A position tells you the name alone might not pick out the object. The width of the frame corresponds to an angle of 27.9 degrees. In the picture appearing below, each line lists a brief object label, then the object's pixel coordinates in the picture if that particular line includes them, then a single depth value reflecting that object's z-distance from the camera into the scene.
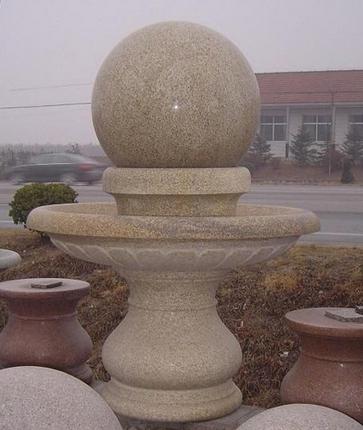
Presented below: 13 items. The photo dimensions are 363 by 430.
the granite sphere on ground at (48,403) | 3.16
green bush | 9.90
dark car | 25.27
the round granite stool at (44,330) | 4.89
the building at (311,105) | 35.22
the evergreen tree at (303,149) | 33.66
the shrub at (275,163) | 32.78
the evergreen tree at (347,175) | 28.52
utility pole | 31.80
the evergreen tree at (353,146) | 33.16
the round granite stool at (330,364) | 4.16
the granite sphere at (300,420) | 3.28
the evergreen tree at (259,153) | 33.16
